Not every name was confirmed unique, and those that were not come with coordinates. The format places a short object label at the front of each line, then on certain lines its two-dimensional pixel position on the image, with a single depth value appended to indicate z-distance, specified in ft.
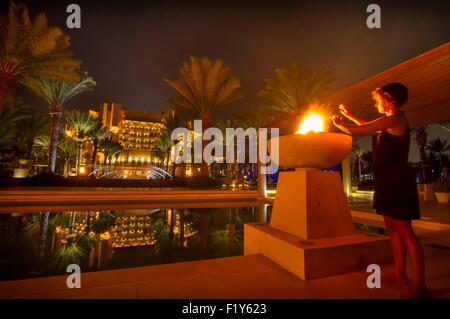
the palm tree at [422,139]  84.53
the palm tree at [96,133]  110.40
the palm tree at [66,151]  129.72
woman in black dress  5.93
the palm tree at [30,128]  93.86
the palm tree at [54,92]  65.26
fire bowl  8.52
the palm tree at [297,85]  53.11
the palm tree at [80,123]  106.52
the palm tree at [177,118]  80.38
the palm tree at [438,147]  129.81
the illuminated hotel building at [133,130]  231.09
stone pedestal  7.24
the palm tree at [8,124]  70.23
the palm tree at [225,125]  102.94
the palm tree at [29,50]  43.16
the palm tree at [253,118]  93.01
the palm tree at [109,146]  118.93
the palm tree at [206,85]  58.13
